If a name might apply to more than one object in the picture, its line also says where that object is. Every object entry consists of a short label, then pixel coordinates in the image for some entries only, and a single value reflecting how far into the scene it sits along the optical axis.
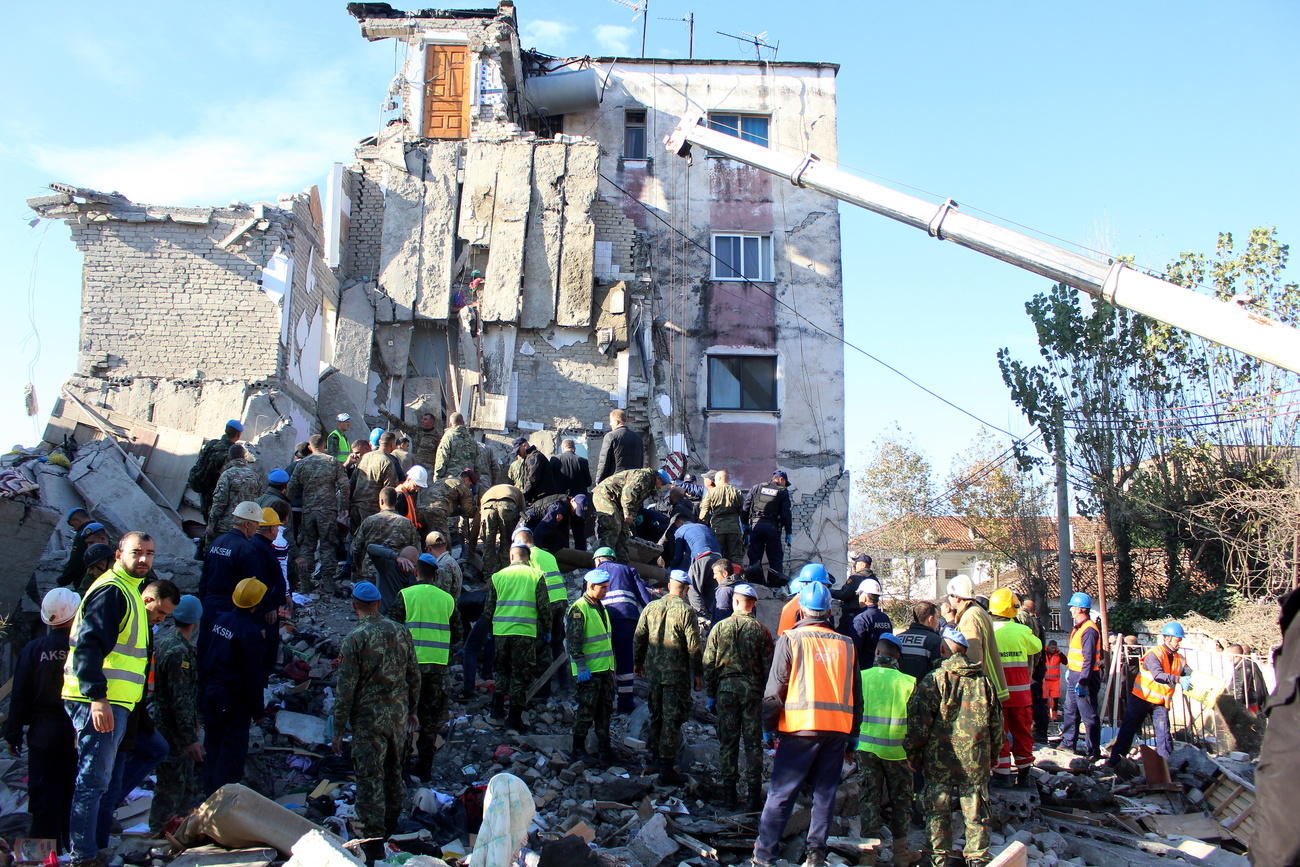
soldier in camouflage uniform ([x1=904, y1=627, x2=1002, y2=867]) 7.12
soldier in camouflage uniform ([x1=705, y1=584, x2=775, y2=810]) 7.97
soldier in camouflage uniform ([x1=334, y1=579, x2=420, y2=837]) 6.76
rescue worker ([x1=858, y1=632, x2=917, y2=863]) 7.38
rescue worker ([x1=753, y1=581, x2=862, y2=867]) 6.94
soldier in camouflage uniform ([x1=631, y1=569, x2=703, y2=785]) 8.33
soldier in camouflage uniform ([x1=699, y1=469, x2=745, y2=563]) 12.93
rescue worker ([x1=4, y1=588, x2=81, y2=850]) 6.13
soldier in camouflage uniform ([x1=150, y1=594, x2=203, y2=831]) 6.97
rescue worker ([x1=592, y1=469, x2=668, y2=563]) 12.23
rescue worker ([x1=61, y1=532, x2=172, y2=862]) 5.80
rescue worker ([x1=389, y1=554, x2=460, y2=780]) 7.93
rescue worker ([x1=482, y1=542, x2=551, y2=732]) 8.93
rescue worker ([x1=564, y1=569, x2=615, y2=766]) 8.61
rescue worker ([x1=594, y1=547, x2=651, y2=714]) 9.66
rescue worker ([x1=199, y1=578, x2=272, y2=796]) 7.27
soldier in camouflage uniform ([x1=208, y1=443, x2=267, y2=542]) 10.09
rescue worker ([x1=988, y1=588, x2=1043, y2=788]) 9.11
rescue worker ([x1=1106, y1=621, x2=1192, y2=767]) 10.55
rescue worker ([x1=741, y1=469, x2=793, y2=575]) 14.27
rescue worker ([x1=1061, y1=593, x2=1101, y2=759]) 10.95
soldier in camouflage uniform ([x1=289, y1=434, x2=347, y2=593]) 11.42
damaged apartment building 15.90
